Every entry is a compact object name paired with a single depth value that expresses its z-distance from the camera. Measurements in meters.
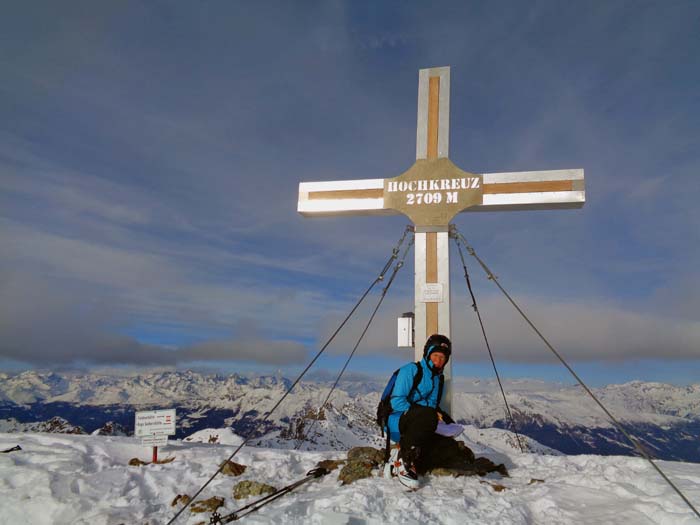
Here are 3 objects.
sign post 7.71
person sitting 6.45
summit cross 8.77
